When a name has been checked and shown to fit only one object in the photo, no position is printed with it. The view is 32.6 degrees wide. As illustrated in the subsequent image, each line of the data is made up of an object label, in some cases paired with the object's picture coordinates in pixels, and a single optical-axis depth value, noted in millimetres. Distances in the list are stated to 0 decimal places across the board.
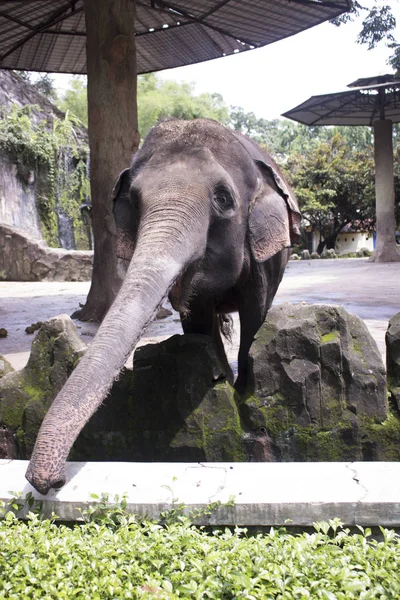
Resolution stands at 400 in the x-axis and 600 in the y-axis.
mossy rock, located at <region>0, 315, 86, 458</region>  3139
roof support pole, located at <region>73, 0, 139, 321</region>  7152
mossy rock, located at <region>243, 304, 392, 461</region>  2895
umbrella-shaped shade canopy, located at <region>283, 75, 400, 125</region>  18219
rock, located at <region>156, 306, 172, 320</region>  8234
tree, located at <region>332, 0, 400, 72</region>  13531
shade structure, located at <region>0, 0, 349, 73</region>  8844
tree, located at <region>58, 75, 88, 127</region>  39000
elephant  2217
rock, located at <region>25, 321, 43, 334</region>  7205
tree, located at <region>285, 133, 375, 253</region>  28547
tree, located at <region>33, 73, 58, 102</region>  36250
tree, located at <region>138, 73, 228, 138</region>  39406
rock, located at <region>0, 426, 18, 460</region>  3164
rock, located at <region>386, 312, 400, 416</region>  3031
